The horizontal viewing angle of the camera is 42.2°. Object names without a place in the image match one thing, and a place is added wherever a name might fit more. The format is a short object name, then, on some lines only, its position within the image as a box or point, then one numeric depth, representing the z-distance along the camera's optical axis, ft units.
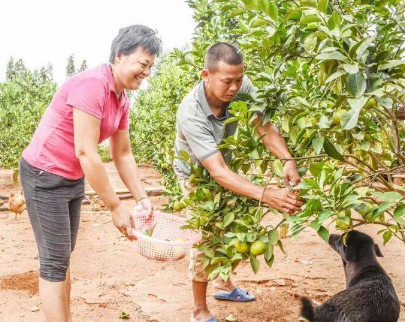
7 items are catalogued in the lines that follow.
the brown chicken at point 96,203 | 30.98
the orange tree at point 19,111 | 43.29
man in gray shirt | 9.25
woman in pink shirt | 9.28
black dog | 9.89
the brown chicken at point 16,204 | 26.89
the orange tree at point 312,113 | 6.22
